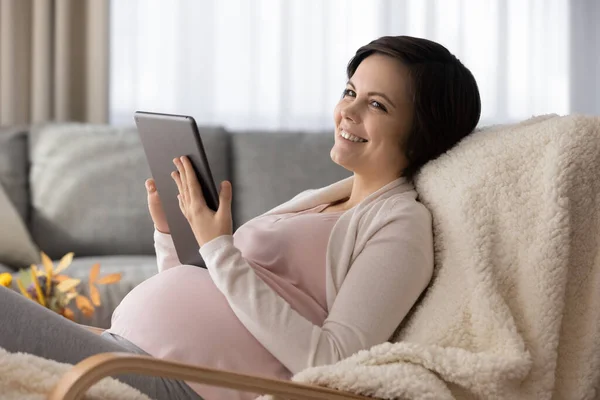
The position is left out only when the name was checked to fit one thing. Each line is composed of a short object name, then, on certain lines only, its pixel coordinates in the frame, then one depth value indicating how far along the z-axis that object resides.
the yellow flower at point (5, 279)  2.20
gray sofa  3.45
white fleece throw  1.92
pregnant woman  1.96
